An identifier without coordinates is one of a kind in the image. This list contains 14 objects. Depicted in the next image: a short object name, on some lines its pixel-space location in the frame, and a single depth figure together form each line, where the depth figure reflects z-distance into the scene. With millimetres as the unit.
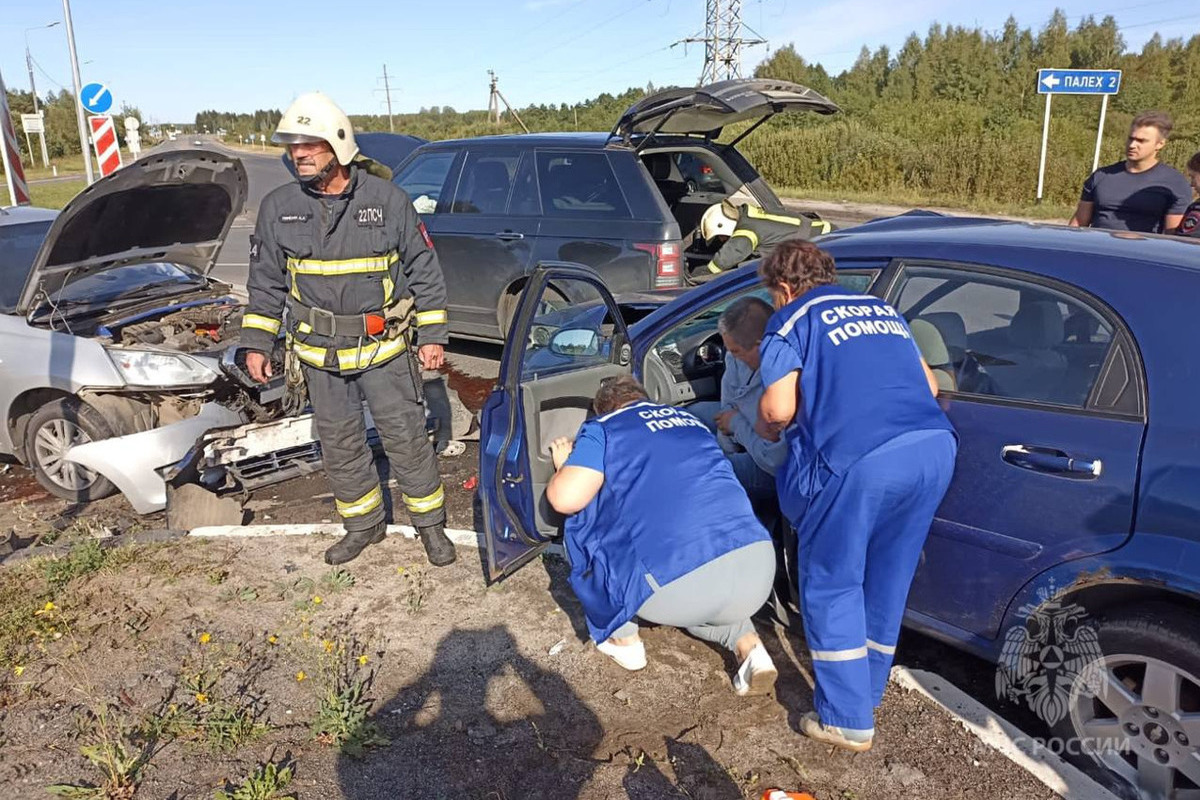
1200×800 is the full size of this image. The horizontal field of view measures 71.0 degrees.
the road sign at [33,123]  20422
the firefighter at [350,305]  3502
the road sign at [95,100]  11656
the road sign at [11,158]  9625
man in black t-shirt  4664
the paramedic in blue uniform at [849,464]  2373
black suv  5879
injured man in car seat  2992
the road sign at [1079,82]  15820
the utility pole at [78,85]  12289
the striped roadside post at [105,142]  11312
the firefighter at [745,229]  6133
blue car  2186
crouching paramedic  2689
